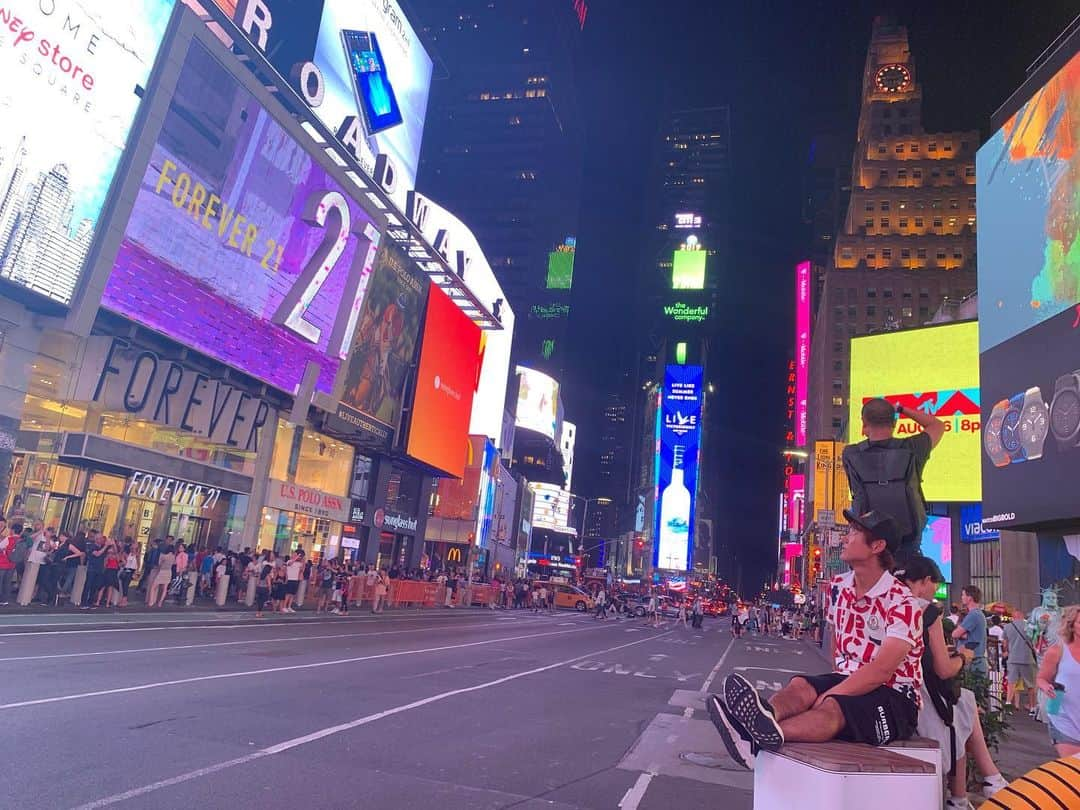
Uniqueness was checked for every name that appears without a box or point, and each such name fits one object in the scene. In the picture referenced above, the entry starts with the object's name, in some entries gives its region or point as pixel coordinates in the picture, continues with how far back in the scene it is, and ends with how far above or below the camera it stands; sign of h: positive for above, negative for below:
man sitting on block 3.39 -0.25
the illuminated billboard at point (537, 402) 91.88 +23.46
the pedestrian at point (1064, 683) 5.38 -0.19
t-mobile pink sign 93.00 +36.36
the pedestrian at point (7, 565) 17.03 -0.79
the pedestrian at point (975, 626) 9.41 +0.27
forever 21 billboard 21.67 +10.62
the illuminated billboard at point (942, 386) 36.31 +12.89
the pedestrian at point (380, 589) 29.75 -0.55
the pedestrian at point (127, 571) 19.62 -0.69
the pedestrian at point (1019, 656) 13.91 -0.06
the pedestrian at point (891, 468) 4.96 +1.11
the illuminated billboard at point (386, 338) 36.78 +12.22
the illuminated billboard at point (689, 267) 183.50 +83.02
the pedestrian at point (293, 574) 24.12 -0.31
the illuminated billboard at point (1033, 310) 17.39 +8.51
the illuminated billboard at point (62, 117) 16.62 +9.75
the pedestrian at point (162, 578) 21.02 -0.80
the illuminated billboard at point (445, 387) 44.19 +12.13
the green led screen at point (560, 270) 157.50 +68.38
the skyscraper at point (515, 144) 143.25 +85.84
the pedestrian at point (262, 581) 23.16 -0.64
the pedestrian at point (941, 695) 4.55 -0.31
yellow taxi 55.56 +0.04
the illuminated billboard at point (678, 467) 131.12 +26.28
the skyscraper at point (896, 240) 86.69 +46.85
